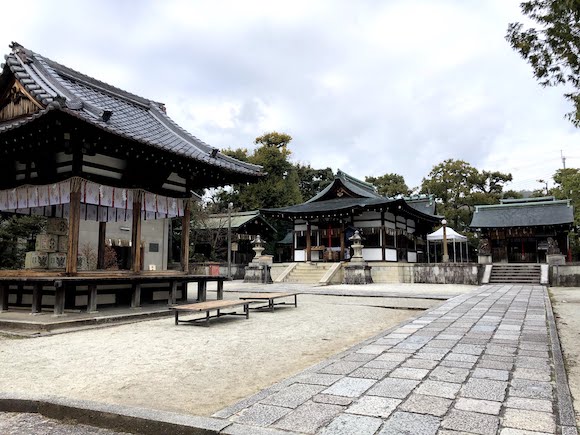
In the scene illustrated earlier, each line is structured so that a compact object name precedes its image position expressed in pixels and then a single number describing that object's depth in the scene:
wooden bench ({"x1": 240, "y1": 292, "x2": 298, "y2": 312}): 10.40
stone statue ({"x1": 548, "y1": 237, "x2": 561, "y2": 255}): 22.14
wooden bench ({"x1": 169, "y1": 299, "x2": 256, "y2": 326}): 8.11
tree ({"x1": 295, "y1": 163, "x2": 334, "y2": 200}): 45.50
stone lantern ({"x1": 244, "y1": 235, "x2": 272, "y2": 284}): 22.84
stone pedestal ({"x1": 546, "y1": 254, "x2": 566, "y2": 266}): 21.39
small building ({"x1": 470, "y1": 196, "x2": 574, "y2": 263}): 28.76
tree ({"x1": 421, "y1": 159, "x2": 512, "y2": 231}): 38.91
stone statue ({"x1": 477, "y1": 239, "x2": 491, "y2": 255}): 23.42
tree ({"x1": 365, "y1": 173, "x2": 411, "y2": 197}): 44.16
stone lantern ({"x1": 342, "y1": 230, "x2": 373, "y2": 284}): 21.86
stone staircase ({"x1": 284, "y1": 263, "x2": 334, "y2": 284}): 23.41
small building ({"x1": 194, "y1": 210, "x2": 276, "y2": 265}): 31.83
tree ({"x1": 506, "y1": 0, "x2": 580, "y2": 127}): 6.05
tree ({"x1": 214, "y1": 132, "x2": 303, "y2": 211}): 37.59
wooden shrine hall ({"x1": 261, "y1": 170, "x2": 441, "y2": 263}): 25.08
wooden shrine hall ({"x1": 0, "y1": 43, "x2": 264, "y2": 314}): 8.45
